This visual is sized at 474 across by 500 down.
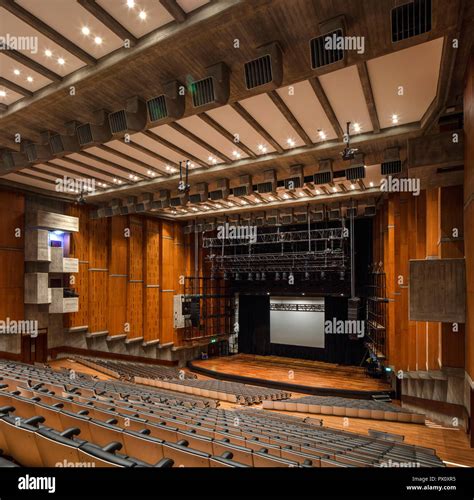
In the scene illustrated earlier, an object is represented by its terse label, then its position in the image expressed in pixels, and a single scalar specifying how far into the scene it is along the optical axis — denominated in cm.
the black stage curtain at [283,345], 1683
